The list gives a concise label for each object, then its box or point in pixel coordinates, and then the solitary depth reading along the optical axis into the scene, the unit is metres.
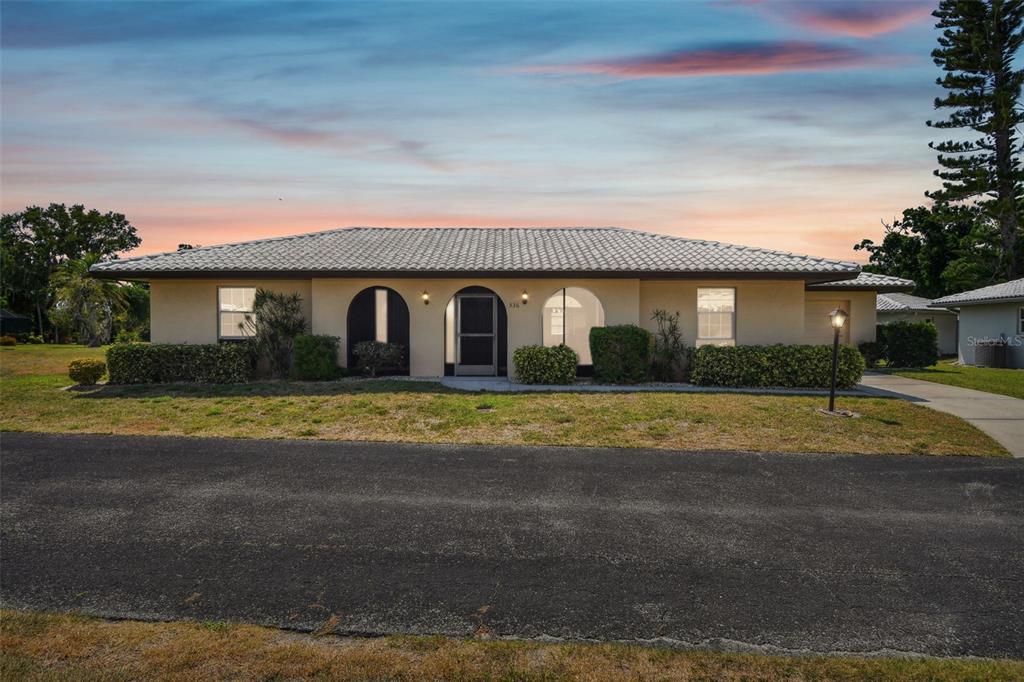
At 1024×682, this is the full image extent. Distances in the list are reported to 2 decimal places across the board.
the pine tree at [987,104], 28.25
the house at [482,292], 14.53
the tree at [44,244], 43.94
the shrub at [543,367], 13.96
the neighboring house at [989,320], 21.33
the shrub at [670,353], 14.91
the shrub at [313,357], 14.12
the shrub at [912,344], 19.84
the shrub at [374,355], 14.88
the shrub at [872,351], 20.27
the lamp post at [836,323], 10.50
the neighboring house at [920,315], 26.90
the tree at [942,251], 30.73
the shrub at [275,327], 14.83
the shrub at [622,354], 13.92
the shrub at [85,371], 13.91
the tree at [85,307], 31.55
